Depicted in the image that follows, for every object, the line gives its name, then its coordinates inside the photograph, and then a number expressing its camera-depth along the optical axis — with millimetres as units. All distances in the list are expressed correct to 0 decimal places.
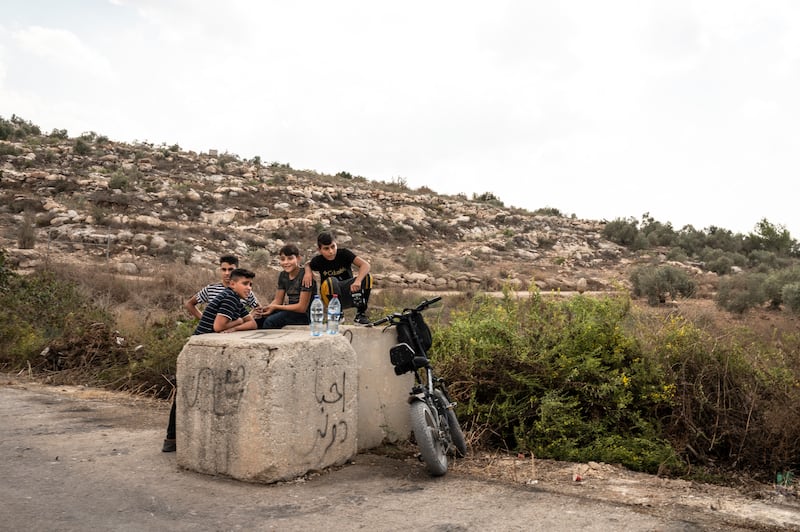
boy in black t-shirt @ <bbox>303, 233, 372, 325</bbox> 6617
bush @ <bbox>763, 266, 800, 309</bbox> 20109
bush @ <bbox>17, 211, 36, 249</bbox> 20642
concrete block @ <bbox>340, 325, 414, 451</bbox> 6129
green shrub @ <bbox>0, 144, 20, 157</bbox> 32281
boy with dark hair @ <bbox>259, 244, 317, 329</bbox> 6445
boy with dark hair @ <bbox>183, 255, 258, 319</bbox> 6426
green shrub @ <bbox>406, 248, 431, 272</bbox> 27781
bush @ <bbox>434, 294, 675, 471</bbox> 6258
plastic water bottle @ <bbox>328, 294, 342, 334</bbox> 5902
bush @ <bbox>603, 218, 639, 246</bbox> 40094
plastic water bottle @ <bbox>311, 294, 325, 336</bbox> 5625
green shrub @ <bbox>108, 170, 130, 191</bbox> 29875
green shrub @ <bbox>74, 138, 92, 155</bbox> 36094
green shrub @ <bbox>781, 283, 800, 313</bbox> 18266
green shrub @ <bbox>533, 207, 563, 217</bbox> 48956
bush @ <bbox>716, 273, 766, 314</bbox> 19531
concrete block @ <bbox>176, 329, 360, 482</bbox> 5043
